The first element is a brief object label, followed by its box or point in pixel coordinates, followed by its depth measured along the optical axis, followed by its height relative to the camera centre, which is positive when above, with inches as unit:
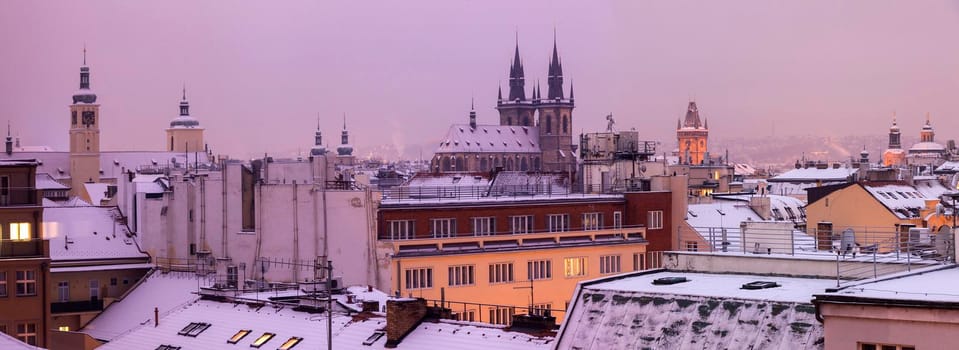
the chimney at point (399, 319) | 1331.2 -133.4
